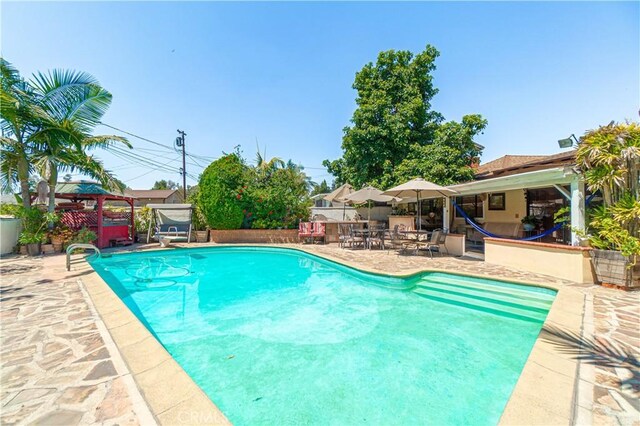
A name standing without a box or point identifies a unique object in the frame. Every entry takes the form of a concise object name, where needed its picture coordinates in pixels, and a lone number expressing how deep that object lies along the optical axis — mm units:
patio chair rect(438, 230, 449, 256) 9359
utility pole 23984
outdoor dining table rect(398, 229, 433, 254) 9377
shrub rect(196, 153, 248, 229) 13352
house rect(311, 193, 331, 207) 32369
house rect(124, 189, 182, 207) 38375
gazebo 11094
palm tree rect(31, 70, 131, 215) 9172
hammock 5957
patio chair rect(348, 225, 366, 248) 11469
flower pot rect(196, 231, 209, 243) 14141
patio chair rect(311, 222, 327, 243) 13516
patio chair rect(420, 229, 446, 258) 9258
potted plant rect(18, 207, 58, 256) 9391
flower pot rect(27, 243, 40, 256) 9427
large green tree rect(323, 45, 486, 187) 13258
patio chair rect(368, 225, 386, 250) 11253
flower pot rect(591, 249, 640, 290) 5121
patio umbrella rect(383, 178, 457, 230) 8664
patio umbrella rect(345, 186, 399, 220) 11226
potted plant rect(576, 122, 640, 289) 5113
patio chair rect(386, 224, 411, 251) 9927
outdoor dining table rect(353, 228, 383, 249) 11334
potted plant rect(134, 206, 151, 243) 13941
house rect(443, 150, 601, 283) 5953
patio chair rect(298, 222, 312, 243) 13547
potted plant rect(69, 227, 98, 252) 10270
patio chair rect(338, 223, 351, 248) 11767
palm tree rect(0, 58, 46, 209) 8570
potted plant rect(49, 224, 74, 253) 10007
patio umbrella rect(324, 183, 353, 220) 13716
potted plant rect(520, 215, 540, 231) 9387
